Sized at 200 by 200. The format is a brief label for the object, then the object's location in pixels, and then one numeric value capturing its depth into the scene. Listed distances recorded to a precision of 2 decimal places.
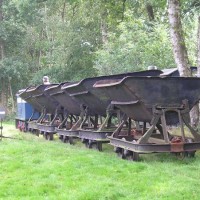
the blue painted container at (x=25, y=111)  15.51
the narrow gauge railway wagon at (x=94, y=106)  8.38
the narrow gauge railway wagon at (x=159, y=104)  6.67
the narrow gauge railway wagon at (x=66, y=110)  10.17
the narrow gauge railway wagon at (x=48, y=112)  11.80
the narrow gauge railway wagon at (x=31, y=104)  13.15
